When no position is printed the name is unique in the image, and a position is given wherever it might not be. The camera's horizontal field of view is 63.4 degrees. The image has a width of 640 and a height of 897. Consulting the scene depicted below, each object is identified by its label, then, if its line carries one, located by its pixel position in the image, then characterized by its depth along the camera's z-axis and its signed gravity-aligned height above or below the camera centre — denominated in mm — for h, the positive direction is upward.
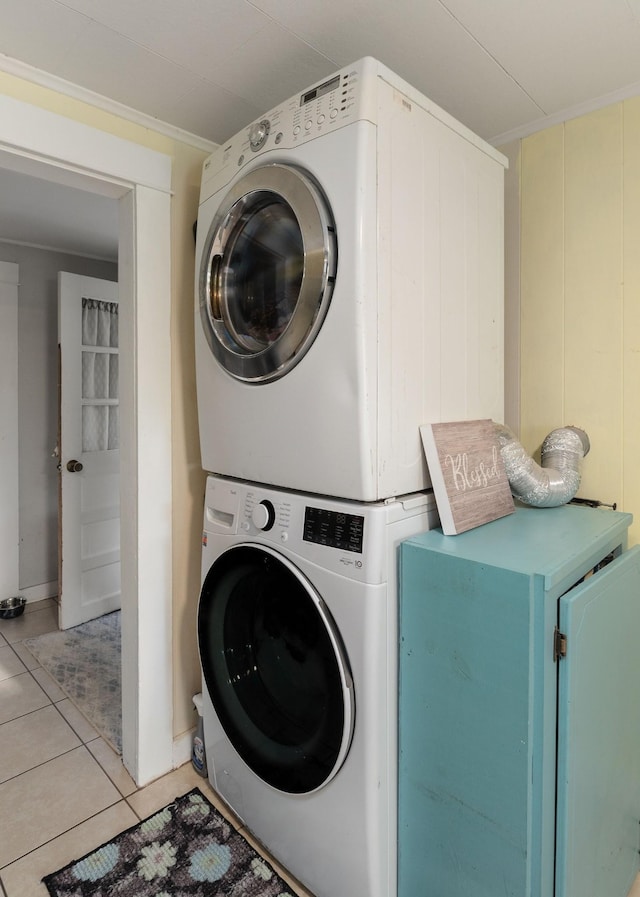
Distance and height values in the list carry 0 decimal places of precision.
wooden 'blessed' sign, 1233 -92
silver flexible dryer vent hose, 1445 -88
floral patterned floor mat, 1354 -1180
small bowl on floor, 3049 -1020
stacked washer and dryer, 1135 +81
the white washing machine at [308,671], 1160 -599
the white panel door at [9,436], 3109 -5
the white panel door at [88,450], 2943 -87
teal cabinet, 990 -570
